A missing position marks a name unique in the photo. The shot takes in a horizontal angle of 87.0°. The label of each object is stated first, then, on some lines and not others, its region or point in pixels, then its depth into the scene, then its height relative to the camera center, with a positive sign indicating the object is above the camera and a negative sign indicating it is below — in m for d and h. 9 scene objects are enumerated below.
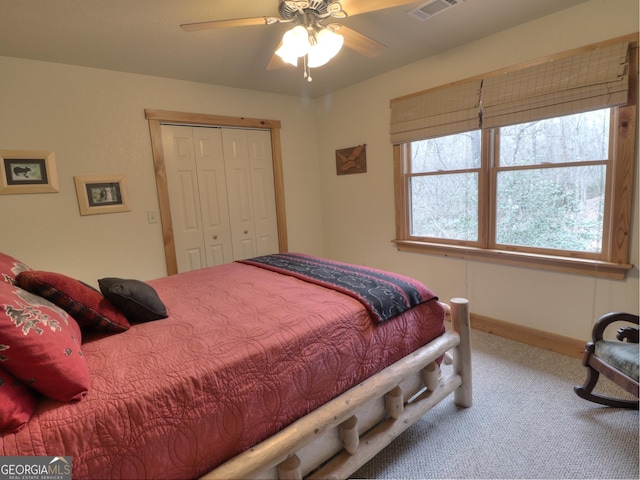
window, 2.22 +0.05
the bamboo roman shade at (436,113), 2.76 +0.67
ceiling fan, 1.68 +0.90
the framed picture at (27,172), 2.49 +0.32
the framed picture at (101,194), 2.81 +0.14
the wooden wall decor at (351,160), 3.74 +0.39
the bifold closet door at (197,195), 3.28 +0.09
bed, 0.95 -0.59
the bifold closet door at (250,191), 3.65 +0.10
